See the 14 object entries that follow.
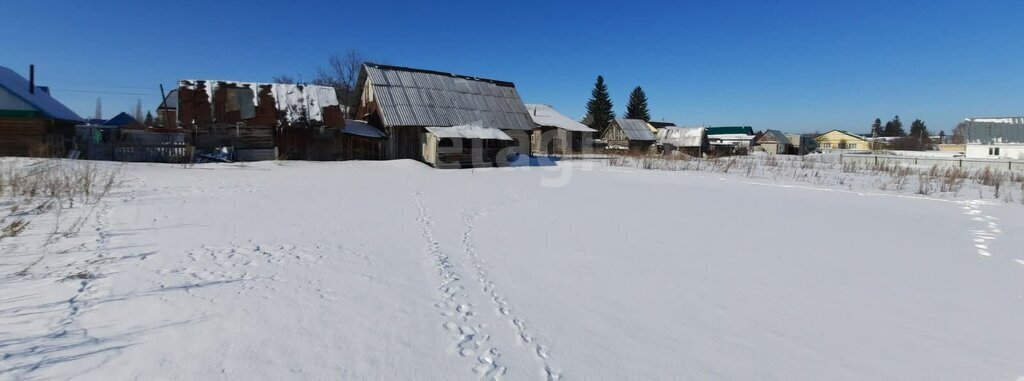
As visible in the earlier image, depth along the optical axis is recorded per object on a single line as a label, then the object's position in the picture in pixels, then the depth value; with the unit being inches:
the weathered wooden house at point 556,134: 1581.0
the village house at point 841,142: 3179.1
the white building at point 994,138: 1370.6
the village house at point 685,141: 2036.3
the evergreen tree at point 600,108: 2445.9
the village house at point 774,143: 2433.6
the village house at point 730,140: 2059.8
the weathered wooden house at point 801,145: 2568.9
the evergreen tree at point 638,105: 2684.5
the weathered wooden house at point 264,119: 784.3
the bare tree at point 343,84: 1744.6
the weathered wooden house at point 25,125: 706.2
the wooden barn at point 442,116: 864.9
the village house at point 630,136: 1909.4
